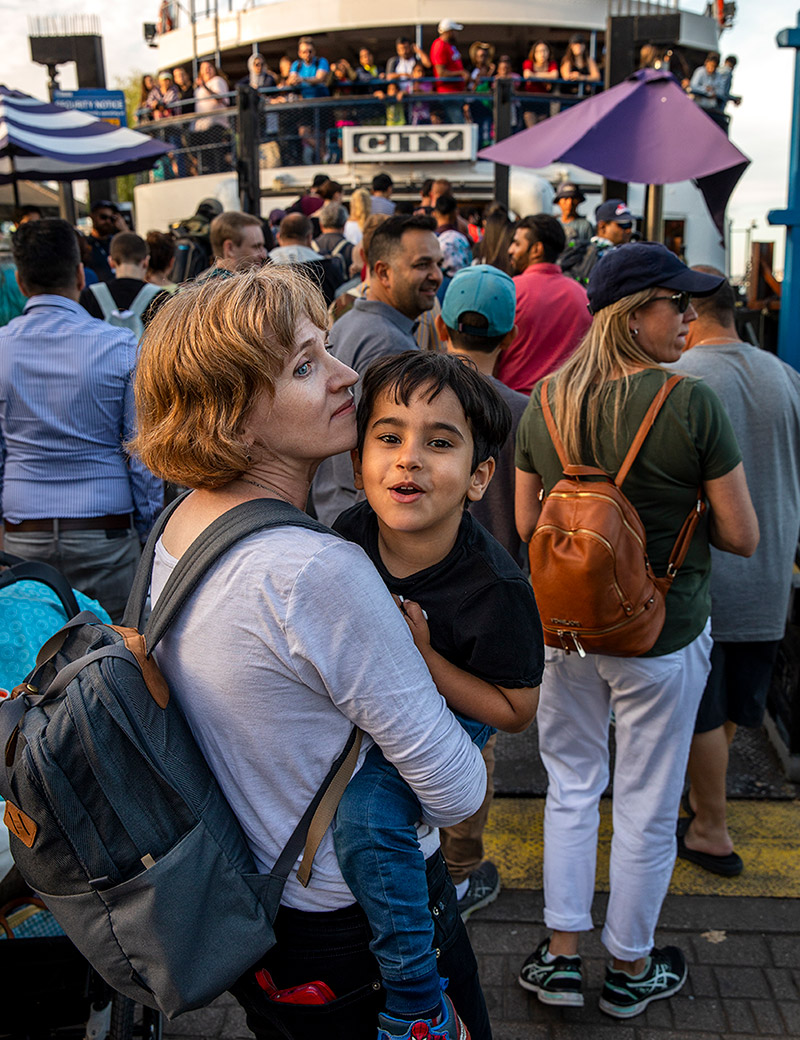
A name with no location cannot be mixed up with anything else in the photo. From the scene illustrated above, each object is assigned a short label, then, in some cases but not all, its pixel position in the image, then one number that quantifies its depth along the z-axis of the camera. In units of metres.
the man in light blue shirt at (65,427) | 3.49
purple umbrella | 5.35
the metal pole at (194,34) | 25.55
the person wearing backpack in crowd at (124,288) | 5.43
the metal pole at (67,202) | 10.34
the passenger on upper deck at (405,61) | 20.16
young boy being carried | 1.45
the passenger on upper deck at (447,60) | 19.48
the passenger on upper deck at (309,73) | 18.98
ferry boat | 17.81
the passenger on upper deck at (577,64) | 21.10
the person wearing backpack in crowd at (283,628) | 1.31
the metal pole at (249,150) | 9.62
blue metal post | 4.74
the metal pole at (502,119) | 9.52
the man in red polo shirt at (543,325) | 4.53
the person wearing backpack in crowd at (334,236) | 8.00
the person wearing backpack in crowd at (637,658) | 2.46
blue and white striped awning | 7.75
